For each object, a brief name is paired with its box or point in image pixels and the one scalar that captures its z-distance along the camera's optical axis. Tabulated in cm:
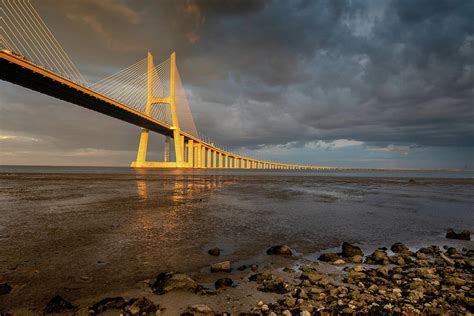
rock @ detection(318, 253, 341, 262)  603
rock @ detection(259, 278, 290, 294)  437
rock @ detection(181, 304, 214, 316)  364
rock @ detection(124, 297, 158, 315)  364
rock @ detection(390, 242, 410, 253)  682
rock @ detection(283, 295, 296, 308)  380
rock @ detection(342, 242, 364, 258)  634
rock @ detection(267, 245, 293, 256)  649
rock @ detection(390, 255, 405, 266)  579
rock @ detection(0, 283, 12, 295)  425
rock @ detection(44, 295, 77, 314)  372
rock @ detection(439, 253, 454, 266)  578
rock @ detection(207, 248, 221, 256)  641
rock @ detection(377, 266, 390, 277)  502
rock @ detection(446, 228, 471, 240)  844
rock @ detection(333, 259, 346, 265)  582
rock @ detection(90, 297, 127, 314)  373
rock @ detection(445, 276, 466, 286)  461
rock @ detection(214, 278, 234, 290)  461
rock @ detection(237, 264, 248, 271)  548
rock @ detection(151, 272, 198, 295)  436
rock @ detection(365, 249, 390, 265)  593
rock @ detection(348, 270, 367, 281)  490
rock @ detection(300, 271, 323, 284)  476
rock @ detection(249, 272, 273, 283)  486
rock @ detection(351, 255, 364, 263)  597
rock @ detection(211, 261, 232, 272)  530
